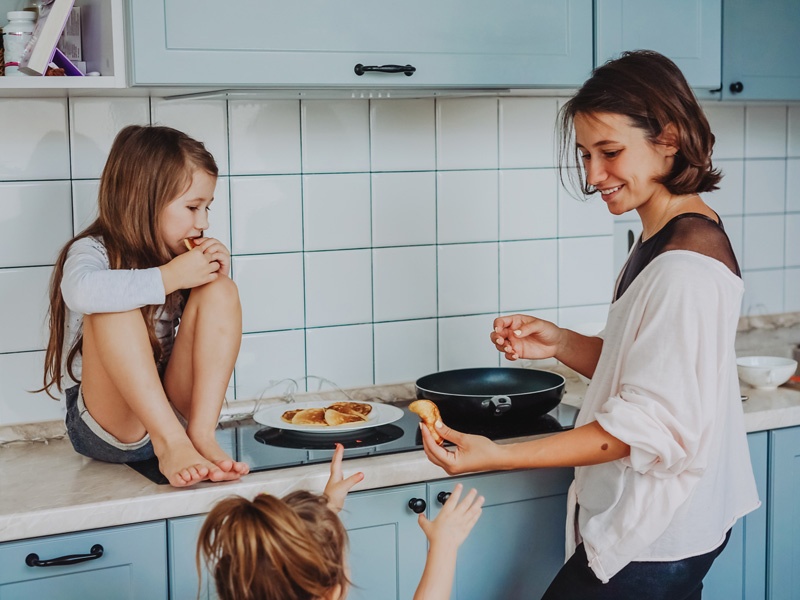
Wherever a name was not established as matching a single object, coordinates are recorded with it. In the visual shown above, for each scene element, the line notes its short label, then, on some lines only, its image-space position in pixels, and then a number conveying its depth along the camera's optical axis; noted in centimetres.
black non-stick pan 194
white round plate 193
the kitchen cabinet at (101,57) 175
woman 148
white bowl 227
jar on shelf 182
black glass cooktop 183
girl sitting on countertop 170
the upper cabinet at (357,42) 176
